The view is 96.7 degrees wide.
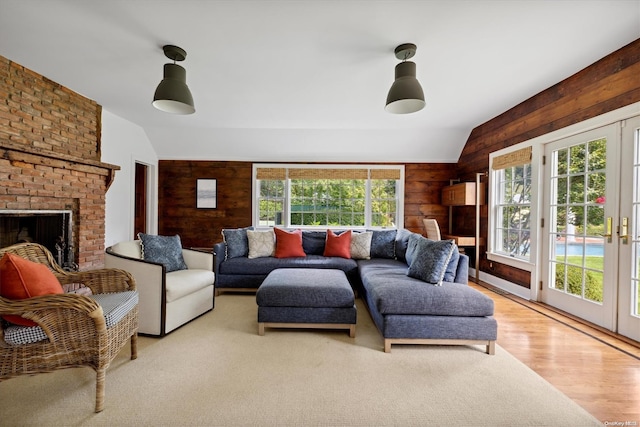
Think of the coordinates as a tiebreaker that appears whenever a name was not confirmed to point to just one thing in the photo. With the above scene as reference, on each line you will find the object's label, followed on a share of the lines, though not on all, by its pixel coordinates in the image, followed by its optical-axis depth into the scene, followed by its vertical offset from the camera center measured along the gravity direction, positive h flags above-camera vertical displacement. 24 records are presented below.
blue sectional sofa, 2.18 -0.72
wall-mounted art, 5.49 +0.35
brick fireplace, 2.79 +0.57
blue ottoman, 2.43 -0.81
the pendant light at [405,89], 2.26 +1.00
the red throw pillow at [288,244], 4.03 -0.46
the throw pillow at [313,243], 4.29 -0.46
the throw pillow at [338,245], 4.06 -0.46
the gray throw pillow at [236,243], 3.93 -0.44
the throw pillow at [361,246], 4.06 -0.47
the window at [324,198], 5.47 +0.30
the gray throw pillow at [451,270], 2.57 -0.50
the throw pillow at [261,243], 4.01 -0.45
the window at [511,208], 3.65 +0.11
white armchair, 2.38 -0.71
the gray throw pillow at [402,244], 3.92 -0.42
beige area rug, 1.50 -1.07
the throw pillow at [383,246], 4.11 -0.46
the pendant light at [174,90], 2.32 +0.99
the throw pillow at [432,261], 2.48 -0.42
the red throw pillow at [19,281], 1.52 -0.40
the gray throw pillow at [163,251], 2.90 -0.43
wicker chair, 1.45 -0.71
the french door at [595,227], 2.43 -0.09
